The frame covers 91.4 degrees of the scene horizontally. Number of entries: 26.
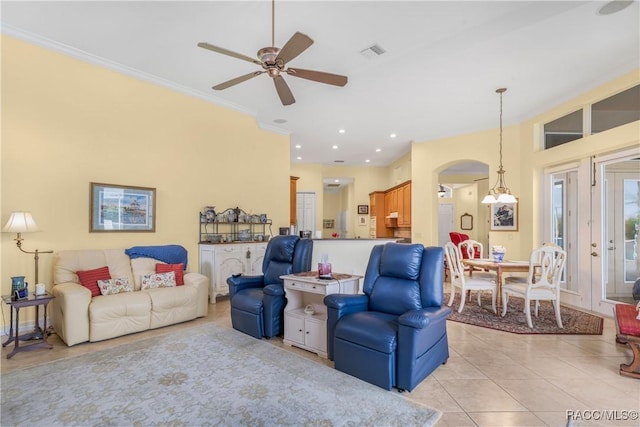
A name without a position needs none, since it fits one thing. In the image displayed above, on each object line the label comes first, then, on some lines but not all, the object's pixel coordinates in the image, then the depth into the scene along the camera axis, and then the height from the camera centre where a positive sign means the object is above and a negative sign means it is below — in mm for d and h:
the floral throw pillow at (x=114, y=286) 3758 -845
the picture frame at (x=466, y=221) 10641 -60
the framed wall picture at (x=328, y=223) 14062 -201
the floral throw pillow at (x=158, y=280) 4125 -843
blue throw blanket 4363 -509
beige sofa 3348 -999
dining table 4438 -687
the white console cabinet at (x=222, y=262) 5152 -754
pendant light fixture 4868 +352
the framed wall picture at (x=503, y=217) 6195 +50
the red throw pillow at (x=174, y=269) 4367 -726
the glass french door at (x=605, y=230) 4410 -152
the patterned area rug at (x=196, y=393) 2115 -1363
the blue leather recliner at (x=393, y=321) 2414 -867
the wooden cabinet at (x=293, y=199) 8781 +559
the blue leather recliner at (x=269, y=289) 3555 -880
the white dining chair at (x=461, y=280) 4586 -928
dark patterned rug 3887 -1379
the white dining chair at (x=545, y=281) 4012 -814
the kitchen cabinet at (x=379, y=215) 9914 +121
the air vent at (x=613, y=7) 2871 +2011
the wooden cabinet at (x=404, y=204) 7898 +382
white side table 3119 -1019
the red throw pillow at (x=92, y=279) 3689 -735
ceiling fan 2465 +1366
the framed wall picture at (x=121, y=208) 4168 +129
